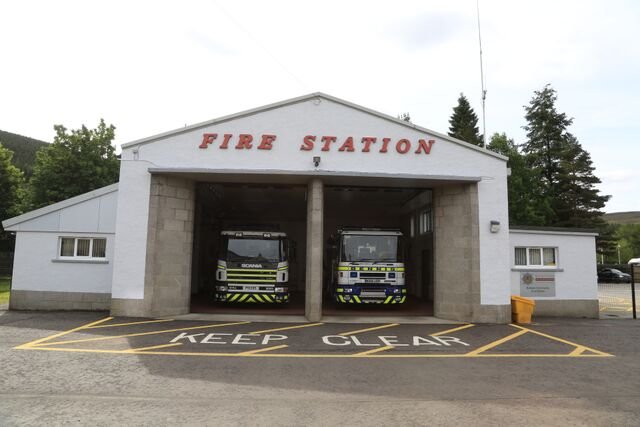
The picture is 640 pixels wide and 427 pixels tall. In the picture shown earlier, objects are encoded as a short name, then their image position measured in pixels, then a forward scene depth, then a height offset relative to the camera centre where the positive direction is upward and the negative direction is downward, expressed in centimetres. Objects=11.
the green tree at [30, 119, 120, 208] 3619 +746
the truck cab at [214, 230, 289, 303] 1380 -25
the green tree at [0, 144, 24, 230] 3959 +636
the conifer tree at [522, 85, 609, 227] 4306 +975
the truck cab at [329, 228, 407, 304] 1380 -12
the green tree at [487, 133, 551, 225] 4122 +677
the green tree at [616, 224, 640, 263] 8609 +494
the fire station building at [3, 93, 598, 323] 1228 +160
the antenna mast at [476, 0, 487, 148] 1551 +587
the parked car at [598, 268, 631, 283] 4009 -65
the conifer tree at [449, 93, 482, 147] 4702 +1547
